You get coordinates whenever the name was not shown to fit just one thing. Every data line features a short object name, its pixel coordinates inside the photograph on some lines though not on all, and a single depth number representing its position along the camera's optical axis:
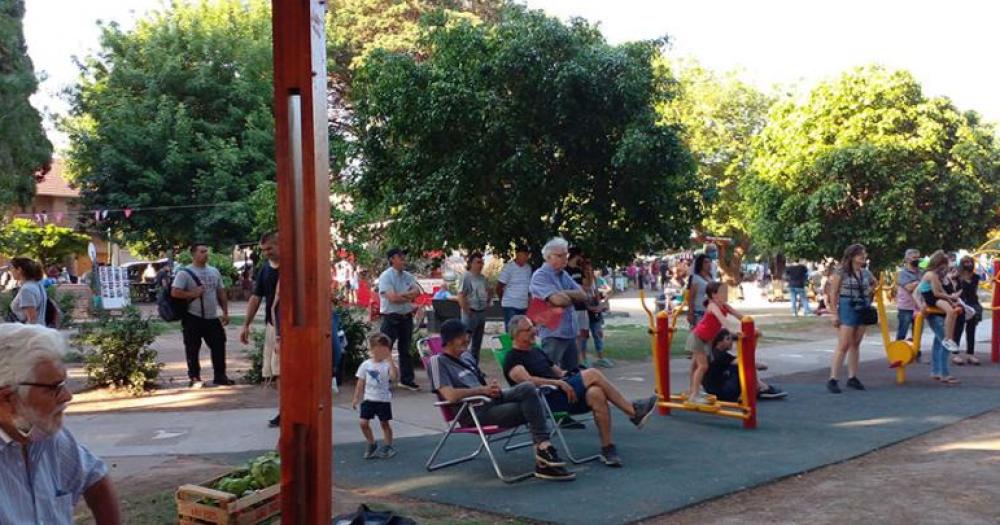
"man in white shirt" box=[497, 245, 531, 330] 11.34
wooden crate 4.90
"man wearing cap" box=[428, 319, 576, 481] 6.46
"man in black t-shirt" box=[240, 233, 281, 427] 8.78
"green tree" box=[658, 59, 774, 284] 35.38
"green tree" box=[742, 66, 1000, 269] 19.73
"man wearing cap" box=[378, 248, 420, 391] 10.66
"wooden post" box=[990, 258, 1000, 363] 13.58
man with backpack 10.59
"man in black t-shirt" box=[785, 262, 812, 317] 24.42
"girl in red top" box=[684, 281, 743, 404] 8.92
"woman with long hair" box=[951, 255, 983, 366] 13.86
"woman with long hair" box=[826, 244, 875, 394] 10.23
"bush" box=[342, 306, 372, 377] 11.07
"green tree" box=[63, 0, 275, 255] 30.33
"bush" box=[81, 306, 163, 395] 10.35
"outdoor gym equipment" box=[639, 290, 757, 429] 8.28
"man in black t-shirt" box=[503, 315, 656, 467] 6.96
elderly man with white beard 2.60
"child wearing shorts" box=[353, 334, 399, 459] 7.15
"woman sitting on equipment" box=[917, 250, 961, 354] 11.50
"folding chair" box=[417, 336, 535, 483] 6.54
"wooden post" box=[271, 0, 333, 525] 3.75
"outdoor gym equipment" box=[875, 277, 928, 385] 10.90
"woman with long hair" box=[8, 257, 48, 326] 8.75
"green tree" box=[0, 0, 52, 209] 23.98
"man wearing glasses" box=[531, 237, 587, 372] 8.39
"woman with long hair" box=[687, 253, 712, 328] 10.56
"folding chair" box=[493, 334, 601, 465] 6.77
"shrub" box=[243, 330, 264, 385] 10.95
